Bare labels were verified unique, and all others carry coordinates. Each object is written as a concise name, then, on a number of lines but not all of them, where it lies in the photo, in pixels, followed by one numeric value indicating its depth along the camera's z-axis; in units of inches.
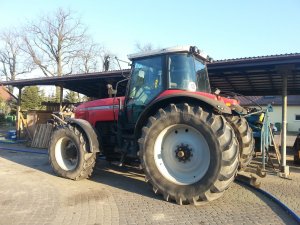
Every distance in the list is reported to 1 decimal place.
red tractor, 148.8
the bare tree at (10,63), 1404.6
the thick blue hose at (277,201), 137.0
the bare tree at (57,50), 1175.5
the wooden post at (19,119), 479.2
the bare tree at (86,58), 1247.3
